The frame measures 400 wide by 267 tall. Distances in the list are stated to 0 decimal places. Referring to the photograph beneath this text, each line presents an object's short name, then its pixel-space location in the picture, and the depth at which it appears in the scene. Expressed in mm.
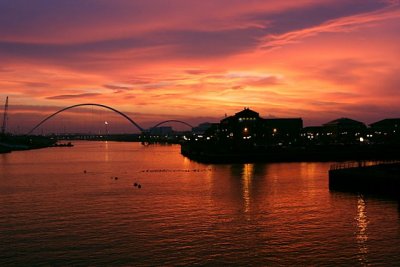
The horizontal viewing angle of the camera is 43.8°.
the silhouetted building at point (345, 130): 157250
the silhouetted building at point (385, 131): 154000
